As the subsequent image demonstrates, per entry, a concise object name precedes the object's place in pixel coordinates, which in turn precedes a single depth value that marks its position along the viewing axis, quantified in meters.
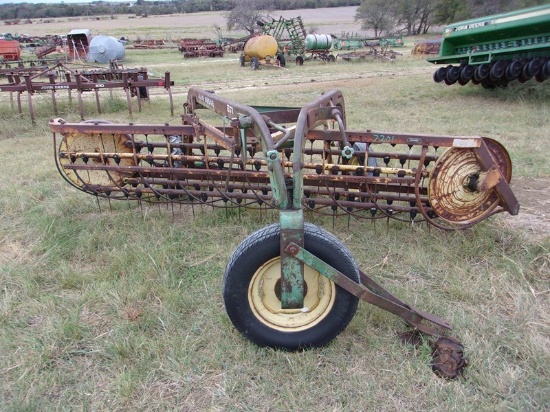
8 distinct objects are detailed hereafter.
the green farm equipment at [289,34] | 19.78
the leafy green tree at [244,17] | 36.97
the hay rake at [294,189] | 2.07
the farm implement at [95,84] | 7.78
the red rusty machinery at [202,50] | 23.06
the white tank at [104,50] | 22.88
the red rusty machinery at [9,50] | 20.58
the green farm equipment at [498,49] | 7.51
